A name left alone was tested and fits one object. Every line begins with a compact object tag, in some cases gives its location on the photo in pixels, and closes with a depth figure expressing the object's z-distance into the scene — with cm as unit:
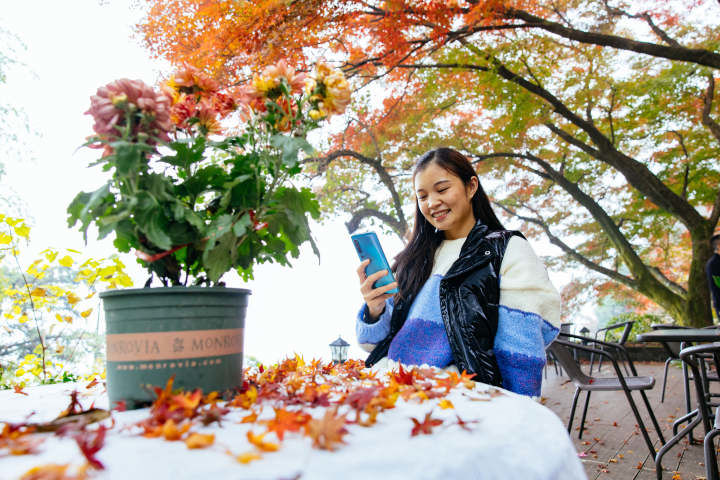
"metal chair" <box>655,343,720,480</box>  156
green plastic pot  70
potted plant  70
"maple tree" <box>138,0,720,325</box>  478
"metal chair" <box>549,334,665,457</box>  257
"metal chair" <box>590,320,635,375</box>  471
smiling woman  134
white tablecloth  42
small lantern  564
